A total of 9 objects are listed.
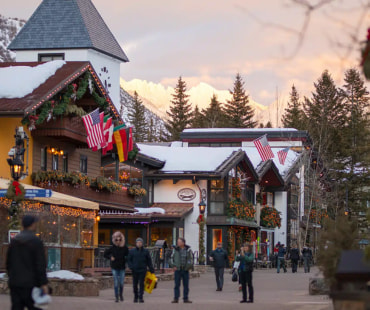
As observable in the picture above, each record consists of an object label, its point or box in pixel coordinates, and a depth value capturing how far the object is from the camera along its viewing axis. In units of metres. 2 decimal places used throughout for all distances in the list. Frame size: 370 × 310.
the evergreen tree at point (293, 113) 118.57
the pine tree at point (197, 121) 125.88
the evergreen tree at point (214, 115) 124.55
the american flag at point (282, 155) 64.75
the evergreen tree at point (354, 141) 91.44
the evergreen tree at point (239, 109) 123.69
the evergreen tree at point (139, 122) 133.81
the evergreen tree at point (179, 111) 124.44
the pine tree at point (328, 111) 106.50
